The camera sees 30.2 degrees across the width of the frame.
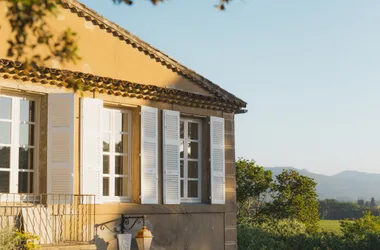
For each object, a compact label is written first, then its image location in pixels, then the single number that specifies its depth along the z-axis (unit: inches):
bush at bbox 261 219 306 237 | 884.0
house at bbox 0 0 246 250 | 421.7
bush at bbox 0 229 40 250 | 378.6
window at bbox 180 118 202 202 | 528.7
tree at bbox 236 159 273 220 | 1219.9
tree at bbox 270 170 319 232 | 1200.8
